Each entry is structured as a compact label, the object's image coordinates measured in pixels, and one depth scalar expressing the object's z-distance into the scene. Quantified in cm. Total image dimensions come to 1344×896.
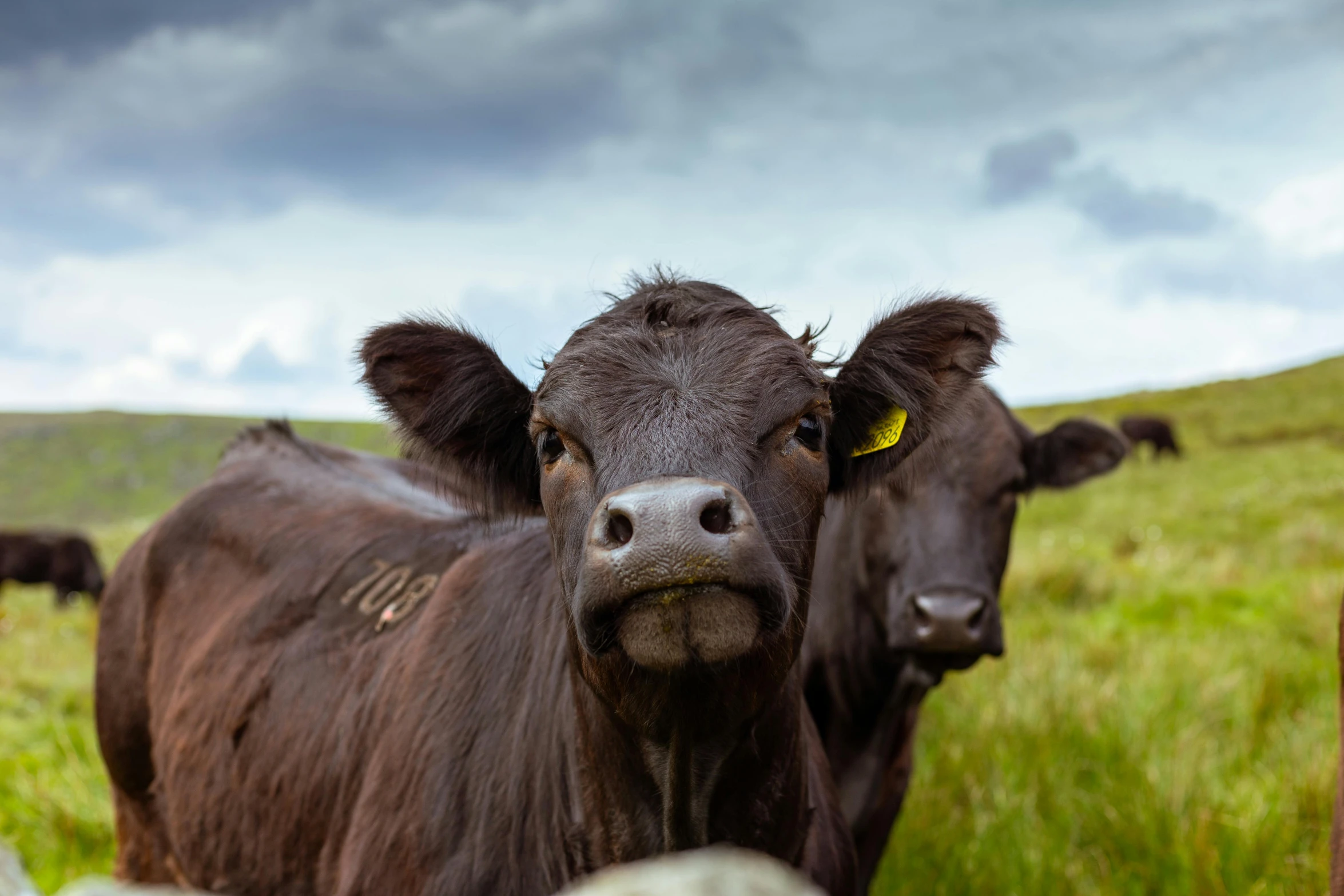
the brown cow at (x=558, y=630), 225
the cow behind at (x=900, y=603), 441
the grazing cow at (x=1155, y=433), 3906
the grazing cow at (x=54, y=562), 2384
